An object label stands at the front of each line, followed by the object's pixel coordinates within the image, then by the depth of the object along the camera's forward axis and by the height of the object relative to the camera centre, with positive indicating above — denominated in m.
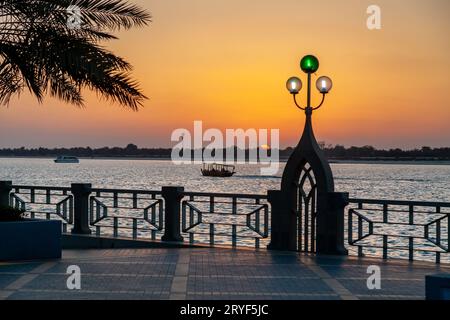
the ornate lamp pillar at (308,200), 14.79 -0.93
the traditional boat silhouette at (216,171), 166.40 -4.18
